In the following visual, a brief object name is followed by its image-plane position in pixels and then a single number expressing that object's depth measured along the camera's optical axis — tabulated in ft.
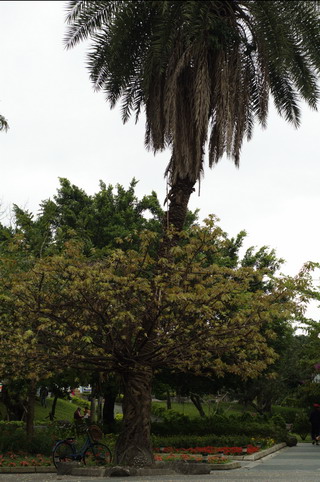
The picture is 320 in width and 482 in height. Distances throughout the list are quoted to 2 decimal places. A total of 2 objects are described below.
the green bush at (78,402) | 177.12
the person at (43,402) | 145.41
